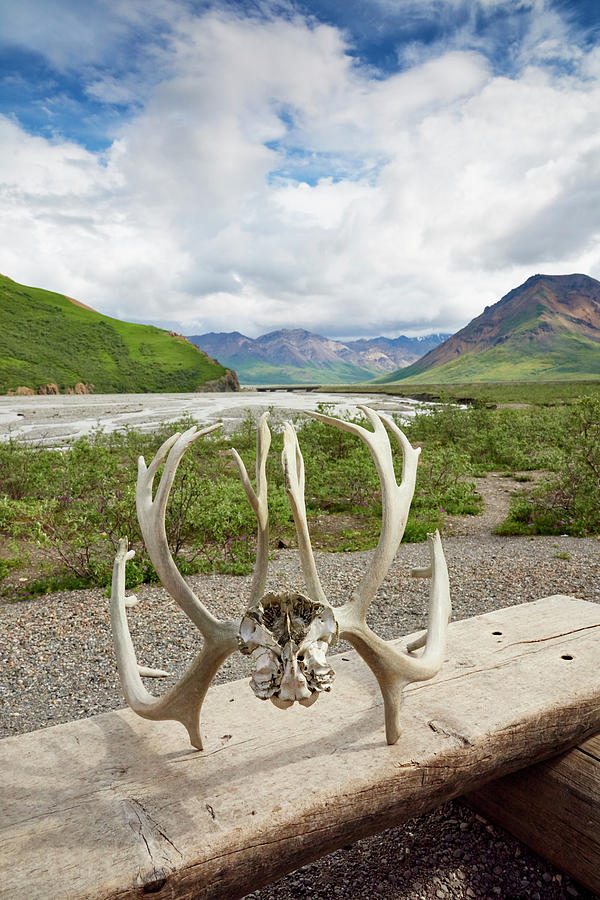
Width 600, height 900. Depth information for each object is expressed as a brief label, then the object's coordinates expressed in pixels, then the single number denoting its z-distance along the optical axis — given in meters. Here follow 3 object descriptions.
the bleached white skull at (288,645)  1.49
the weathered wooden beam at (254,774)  1.58
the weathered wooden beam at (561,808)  2.40
